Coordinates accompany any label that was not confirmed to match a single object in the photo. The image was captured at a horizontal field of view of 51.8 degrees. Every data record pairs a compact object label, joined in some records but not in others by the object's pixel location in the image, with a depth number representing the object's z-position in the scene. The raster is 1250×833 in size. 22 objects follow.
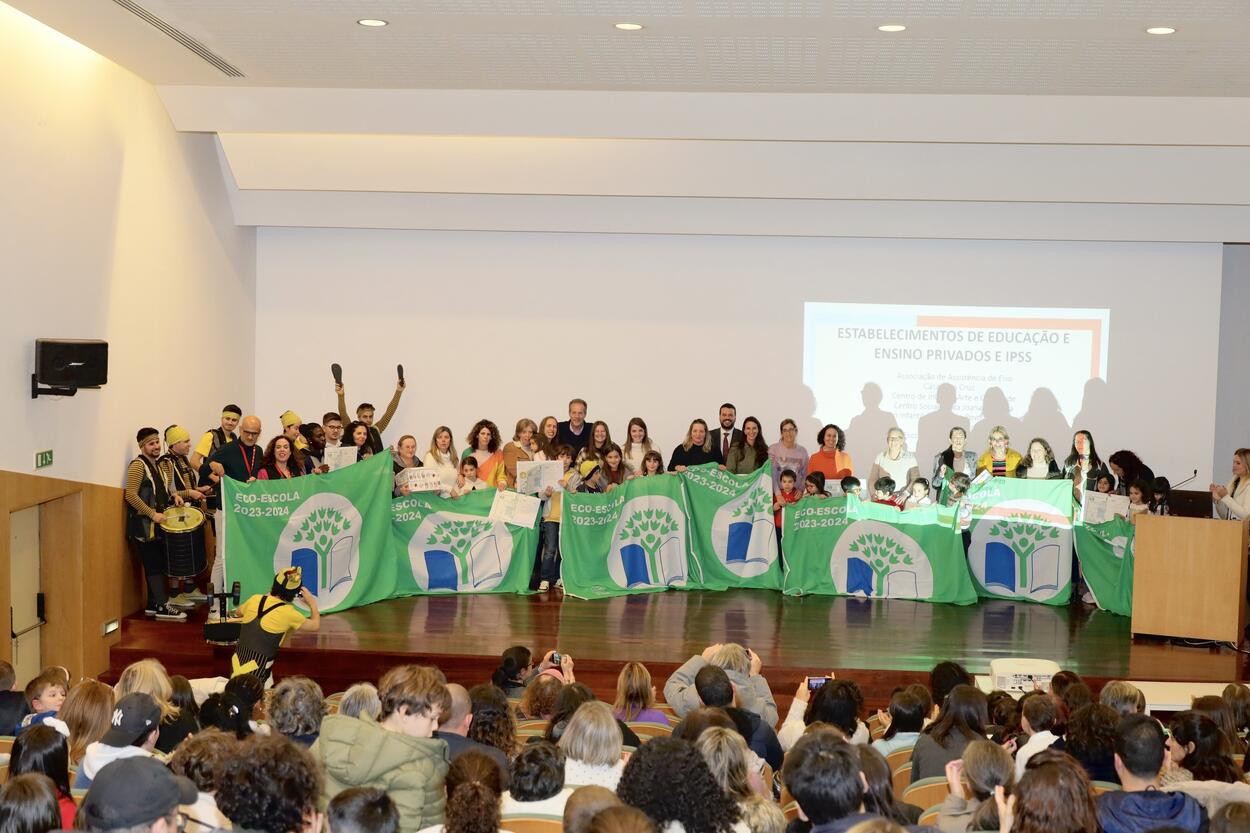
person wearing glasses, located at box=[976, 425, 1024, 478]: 11.96
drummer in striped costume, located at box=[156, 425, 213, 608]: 9.77
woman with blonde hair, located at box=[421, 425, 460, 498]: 11.12
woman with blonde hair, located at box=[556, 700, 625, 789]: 4.30
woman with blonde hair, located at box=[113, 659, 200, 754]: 5.06
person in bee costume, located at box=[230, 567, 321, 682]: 7.77
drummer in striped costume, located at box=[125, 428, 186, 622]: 9.62
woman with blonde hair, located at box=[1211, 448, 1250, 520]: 10.23
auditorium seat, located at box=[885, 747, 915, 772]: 5.44
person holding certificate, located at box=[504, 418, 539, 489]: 11.07
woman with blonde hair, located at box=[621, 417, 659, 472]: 11.95
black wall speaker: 8.34
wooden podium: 9.30
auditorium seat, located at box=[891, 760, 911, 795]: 5.23
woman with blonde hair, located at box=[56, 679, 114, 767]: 4.69
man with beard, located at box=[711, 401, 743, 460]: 12.22
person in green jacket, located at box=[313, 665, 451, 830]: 4.09
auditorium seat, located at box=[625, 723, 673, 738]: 5.51
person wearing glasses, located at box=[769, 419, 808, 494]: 12.12
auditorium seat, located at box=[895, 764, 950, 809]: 4.71
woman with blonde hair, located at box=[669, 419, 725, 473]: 11.82
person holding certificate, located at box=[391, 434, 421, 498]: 10.68
